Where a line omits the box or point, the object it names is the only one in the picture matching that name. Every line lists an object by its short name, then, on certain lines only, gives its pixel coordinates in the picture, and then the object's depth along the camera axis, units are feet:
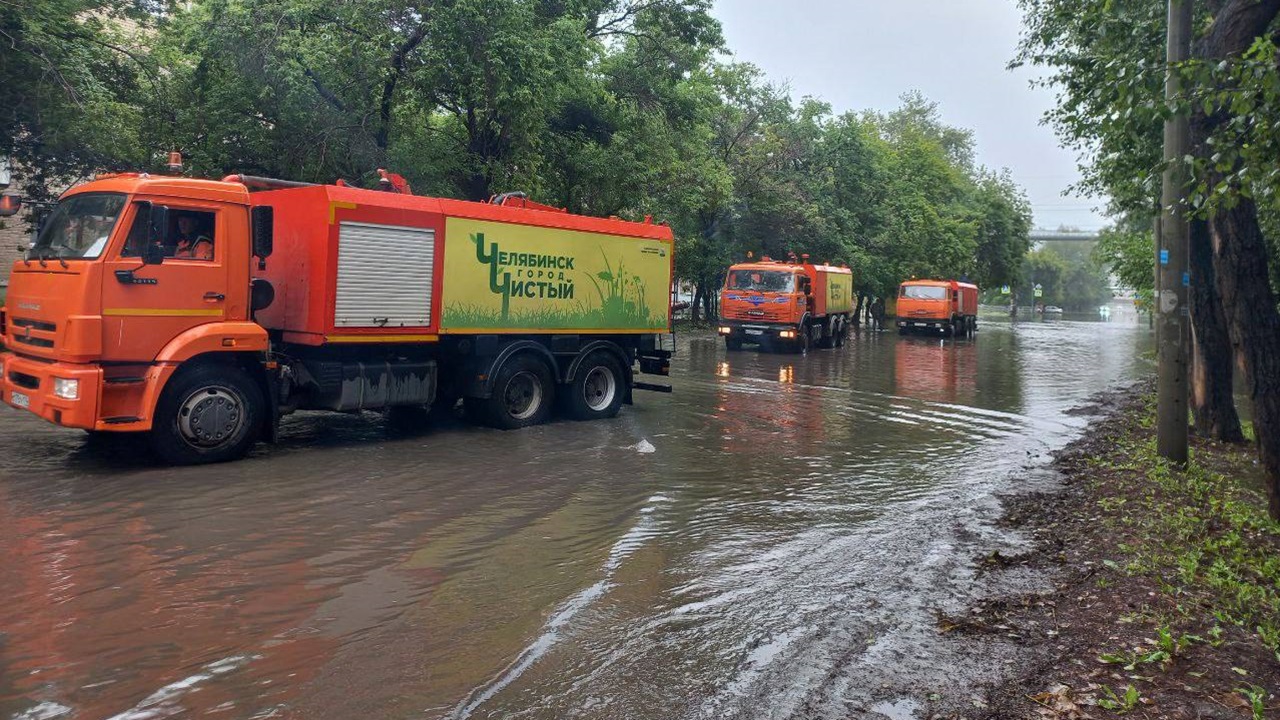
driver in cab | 29.17
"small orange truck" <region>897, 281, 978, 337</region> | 137.18
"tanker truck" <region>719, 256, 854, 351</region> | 94.38
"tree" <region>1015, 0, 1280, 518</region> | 18.30
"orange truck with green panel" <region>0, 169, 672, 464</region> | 27.84
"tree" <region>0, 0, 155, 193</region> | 51.13
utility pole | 29.89
